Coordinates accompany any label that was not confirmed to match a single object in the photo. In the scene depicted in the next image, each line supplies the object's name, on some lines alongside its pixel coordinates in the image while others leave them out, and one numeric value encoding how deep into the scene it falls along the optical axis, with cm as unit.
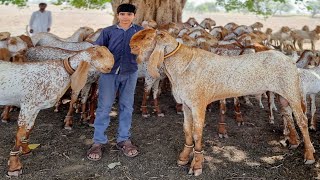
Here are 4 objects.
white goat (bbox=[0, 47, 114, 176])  516
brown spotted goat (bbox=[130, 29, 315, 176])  497
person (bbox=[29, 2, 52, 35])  1270
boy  554
